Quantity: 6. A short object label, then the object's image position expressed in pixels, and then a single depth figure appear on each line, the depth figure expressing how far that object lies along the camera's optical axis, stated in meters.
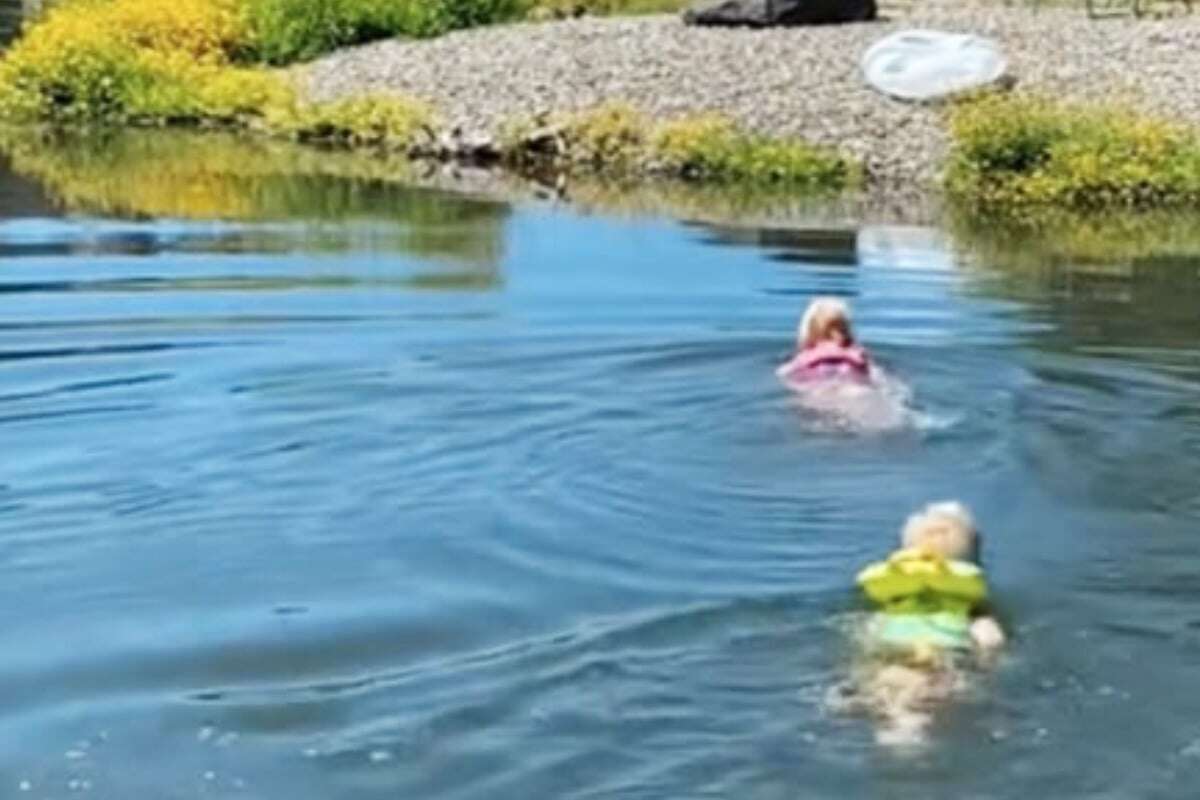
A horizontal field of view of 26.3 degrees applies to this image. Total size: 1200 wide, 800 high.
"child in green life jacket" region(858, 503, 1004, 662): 7.79
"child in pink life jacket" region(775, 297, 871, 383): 11.58
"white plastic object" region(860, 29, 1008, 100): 24.52
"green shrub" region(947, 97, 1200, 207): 21.33
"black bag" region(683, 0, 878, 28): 28.41
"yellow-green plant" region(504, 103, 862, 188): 22.58
